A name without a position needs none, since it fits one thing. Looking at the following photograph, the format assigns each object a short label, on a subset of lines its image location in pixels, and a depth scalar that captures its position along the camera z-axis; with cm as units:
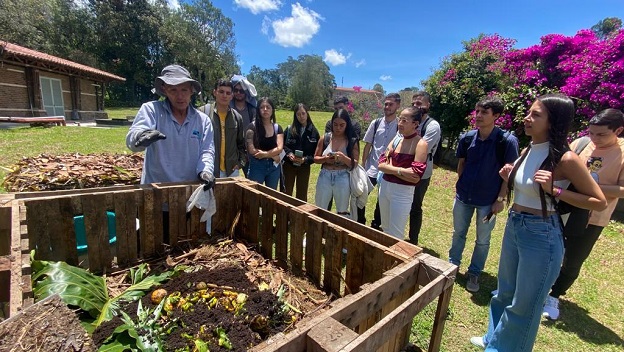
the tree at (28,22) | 2756
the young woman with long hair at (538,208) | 201
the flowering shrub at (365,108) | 1673
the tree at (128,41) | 3444
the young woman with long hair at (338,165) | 413
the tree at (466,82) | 1051
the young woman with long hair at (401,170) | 335
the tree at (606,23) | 3979
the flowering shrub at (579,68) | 609
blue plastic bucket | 249
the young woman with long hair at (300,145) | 456
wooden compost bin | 127
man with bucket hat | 271
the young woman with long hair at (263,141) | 436
